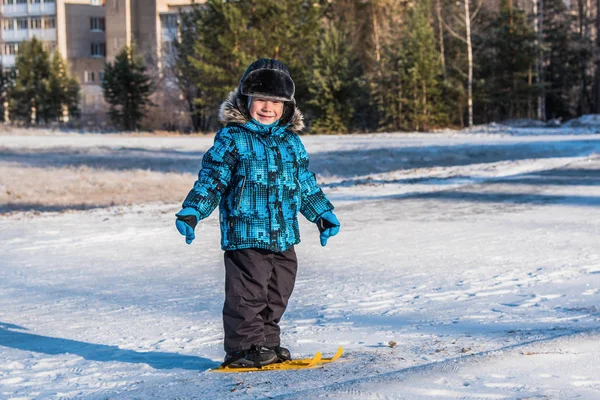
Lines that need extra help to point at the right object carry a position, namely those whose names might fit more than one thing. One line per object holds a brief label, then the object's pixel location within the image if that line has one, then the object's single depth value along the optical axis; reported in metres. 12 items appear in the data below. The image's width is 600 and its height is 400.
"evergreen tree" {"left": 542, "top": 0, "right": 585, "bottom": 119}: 45.06
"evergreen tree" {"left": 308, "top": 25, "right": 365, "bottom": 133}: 43.66
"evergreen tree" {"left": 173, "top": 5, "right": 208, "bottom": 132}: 54.03
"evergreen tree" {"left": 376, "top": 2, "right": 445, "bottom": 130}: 42.03
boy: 4.04
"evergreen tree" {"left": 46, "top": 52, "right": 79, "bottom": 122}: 63.38
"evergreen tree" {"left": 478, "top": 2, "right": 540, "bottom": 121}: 42.59
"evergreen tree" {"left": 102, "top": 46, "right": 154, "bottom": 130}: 54.81
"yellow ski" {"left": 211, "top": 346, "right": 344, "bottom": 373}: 4.07
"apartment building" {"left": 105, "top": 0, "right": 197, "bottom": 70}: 83.25
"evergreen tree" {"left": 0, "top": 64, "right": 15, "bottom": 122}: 67.19
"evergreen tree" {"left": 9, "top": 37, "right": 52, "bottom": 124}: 63.12
